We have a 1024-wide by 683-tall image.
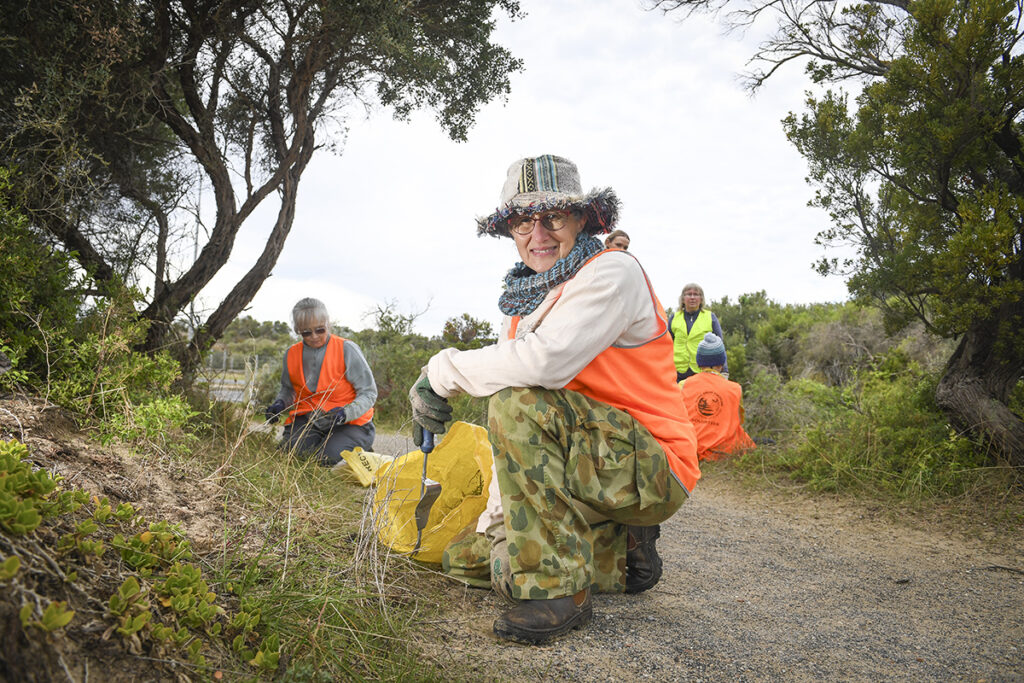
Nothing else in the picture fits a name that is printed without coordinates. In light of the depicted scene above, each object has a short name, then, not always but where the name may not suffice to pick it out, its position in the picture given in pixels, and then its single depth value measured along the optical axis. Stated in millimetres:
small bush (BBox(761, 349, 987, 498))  5035
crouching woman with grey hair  5418
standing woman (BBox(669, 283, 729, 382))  7766
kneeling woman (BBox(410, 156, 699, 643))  2400
